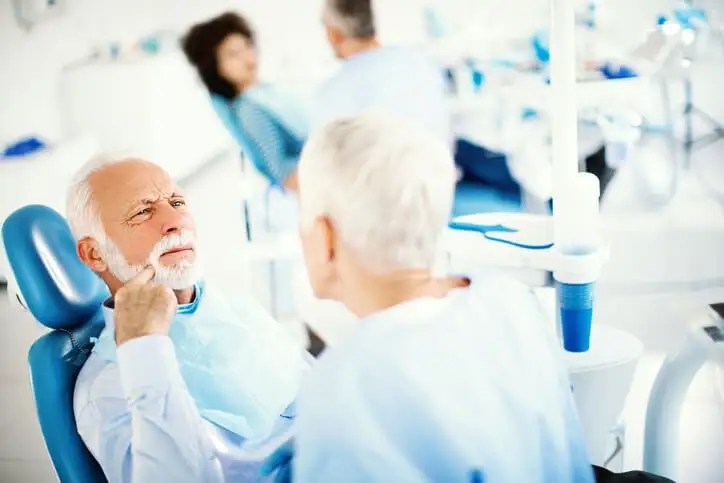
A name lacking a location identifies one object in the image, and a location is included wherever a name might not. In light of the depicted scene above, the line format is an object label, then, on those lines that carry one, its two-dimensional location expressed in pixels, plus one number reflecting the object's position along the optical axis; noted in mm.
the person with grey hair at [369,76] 2844
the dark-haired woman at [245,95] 2921
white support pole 2622
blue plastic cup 2724
